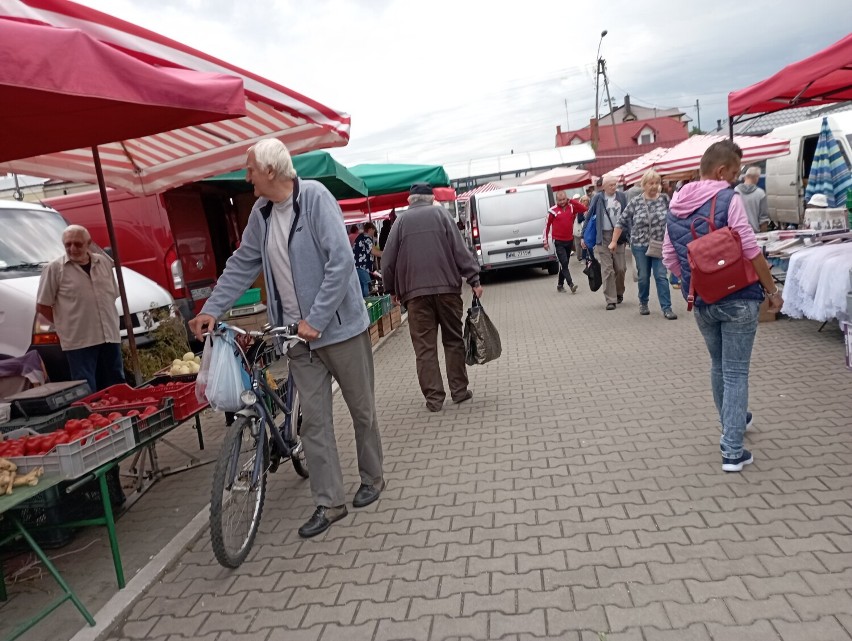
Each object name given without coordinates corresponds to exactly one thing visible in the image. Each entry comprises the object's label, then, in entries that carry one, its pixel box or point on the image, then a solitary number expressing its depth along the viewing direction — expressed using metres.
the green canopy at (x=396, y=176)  12.83
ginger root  3.11
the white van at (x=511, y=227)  17.05
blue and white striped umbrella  8.81
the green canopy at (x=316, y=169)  8.42
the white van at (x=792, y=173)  13.71
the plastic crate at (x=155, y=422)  3.77
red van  9.51
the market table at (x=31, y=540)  2.95
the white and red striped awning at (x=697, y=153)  12.83
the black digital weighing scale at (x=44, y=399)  4.05
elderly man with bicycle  3.74
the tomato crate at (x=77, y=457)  3.21
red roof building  61.41
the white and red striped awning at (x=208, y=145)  5.11
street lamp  42.58
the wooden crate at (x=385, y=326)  11.05
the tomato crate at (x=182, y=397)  4.21
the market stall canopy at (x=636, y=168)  16.33
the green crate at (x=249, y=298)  8.56
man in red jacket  13.58
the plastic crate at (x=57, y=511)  3.80
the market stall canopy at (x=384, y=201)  19.39
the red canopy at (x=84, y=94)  2.65
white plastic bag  3.76
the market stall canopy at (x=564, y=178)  20.67
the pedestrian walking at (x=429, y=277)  5.95
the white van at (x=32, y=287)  6.77
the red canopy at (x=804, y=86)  5.33
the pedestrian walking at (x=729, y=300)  3.94
